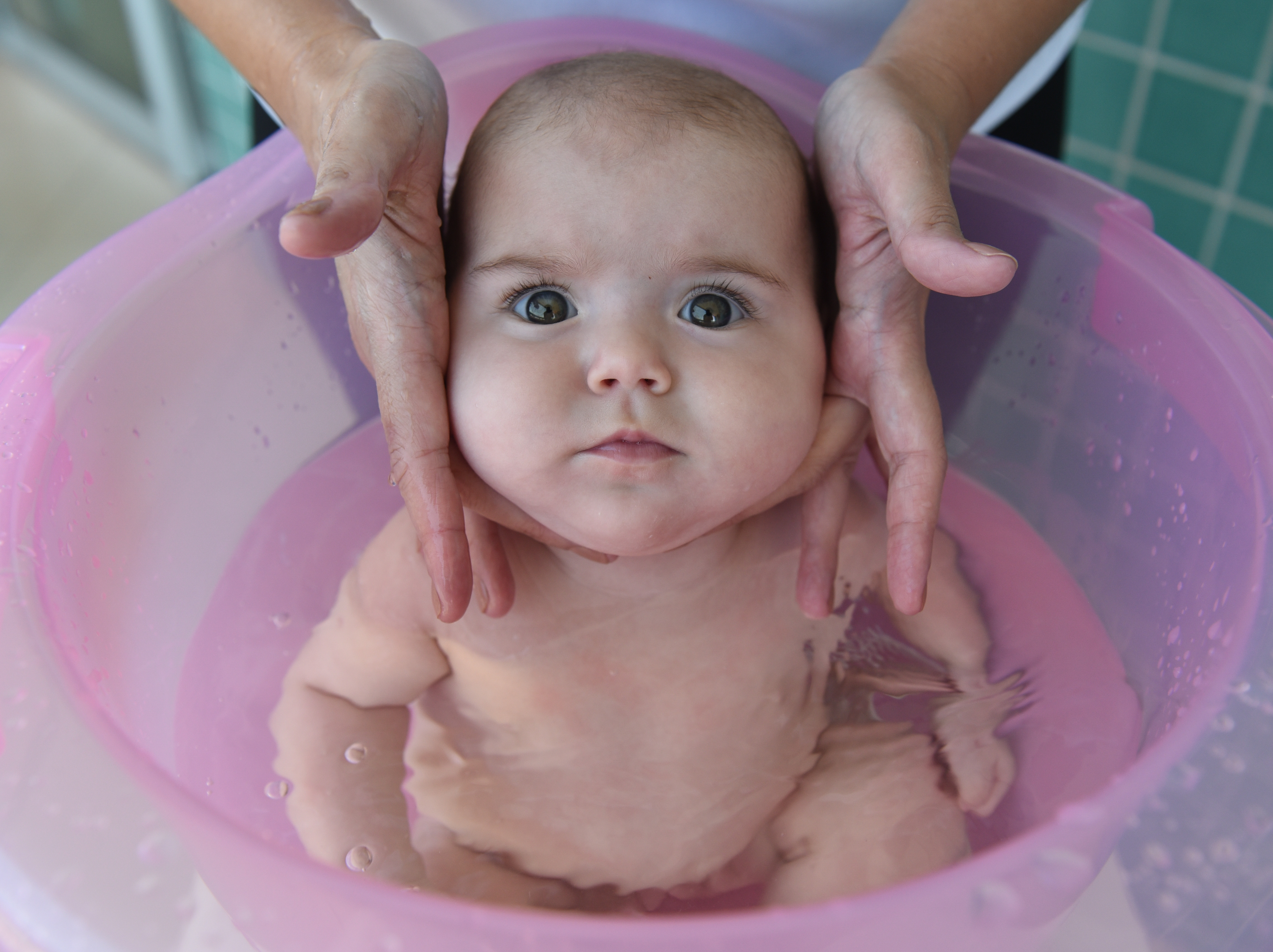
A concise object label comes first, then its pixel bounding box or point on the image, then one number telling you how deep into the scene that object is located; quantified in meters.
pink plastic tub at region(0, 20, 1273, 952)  0.52
